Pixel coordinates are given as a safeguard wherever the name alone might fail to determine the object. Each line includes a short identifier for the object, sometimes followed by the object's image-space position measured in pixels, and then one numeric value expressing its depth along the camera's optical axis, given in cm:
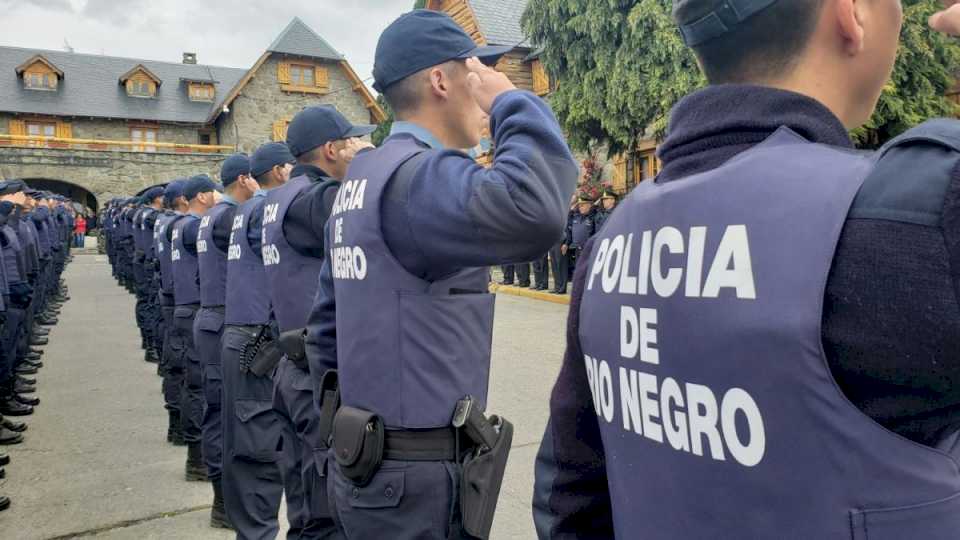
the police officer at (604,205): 1433
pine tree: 998
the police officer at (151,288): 880
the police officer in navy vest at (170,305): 601
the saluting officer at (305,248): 283
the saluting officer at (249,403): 376
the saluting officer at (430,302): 184
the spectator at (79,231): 3296
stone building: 3241
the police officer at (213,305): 457
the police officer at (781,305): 79
